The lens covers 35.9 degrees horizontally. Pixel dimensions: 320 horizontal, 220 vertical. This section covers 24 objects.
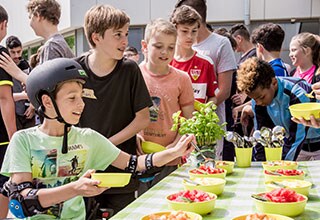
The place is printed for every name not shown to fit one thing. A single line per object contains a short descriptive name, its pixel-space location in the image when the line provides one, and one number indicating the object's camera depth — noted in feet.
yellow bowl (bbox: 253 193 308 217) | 5.24
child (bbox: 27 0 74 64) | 10.23
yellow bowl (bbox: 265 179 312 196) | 6.00
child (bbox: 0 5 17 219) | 10.30
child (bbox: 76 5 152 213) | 8.62
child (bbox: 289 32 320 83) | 12.85
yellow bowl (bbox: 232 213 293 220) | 4.95
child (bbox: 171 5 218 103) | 10.38
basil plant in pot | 7.90
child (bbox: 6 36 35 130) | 13.88
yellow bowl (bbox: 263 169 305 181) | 6.64
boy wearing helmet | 6.07
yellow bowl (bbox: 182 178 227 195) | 6.16
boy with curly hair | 9.21
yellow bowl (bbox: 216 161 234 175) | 7.74
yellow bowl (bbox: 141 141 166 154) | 8.53
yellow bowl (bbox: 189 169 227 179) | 6.88
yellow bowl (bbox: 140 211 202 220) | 5.00
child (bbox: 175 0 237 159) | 11.53
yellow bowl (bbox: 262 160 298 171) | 7.42
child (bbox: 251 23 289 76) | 13.32
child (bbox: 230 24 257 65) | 16.75
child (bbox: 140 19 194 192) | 9.23
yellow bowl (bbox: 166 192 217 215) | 5.38
